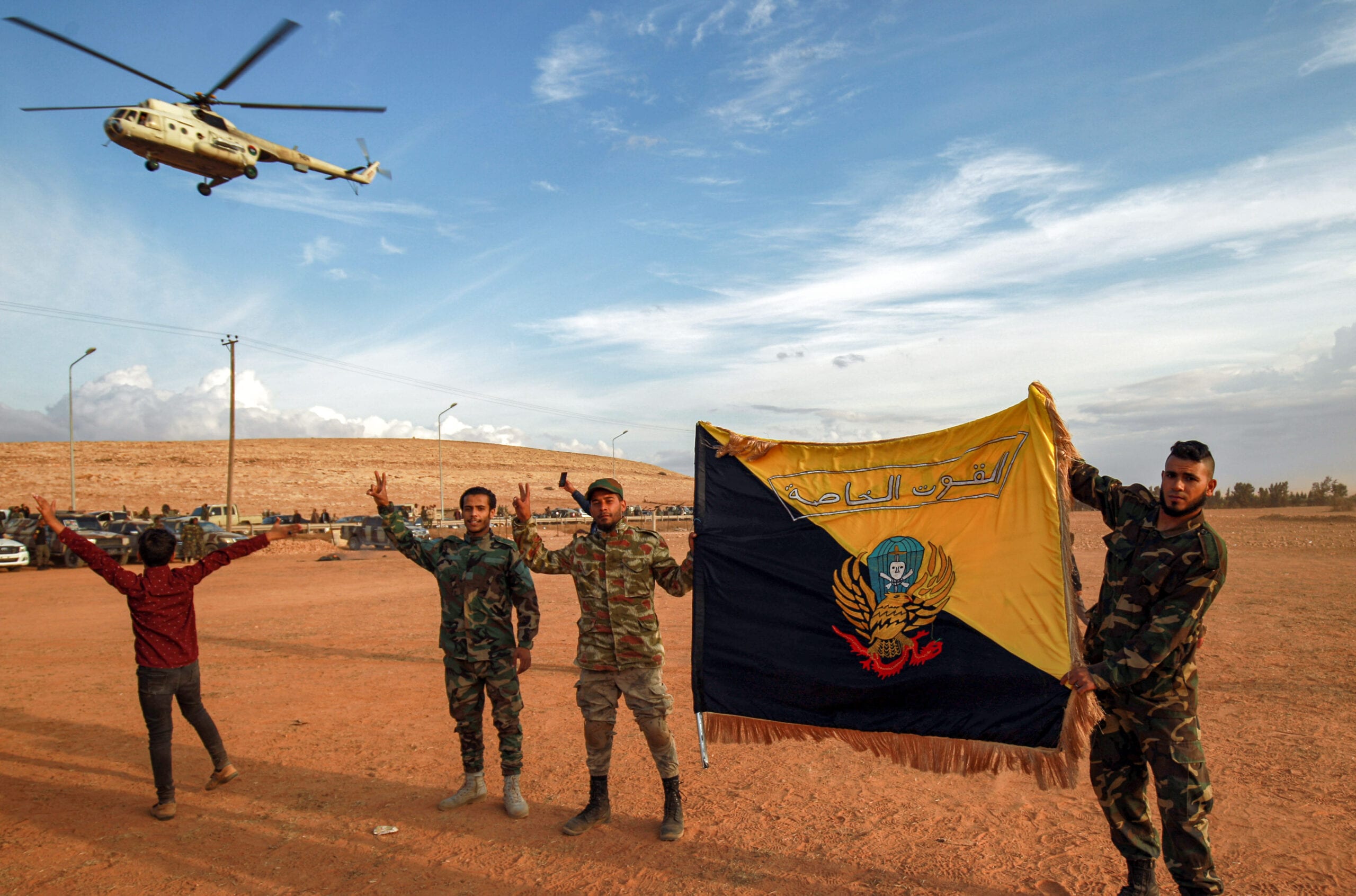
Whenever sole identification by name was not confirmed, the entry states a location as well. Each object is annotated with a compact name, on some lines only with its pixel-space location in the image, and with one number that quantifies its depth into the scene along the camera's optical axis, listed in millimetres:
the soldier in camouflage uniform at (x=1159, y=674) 3527
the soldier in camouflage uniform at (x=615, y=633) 4840
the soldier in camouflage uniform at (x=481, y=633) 5180
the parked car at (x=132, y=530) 25339
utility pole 34625
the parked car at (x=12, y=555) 23250
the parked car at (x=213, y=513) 38406
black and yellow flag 4535
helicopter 17547
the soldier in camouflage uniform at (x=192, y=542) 25094
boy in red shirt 5074
